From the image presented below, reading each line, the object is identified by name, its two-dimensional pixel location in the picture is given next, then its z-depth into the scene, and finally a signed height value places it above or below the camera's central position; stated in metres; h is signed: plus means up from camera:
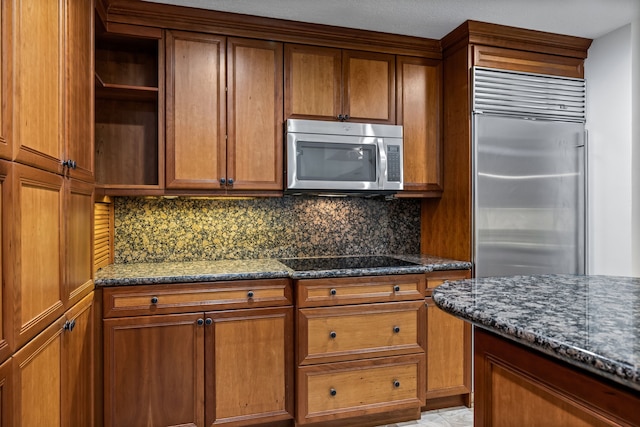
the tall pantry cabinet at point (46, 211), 1.10 +0.00
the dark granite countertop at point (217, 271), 2.09 -0.33
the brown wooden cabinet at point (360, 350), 2.25 -0.77
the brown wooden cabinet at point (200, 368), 2.05 -0.81
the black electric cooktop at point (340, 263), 2.42 -0.32
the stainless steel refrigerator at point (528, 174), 2.59 +0.25
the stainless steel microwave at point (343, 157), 2.48 +0.34
